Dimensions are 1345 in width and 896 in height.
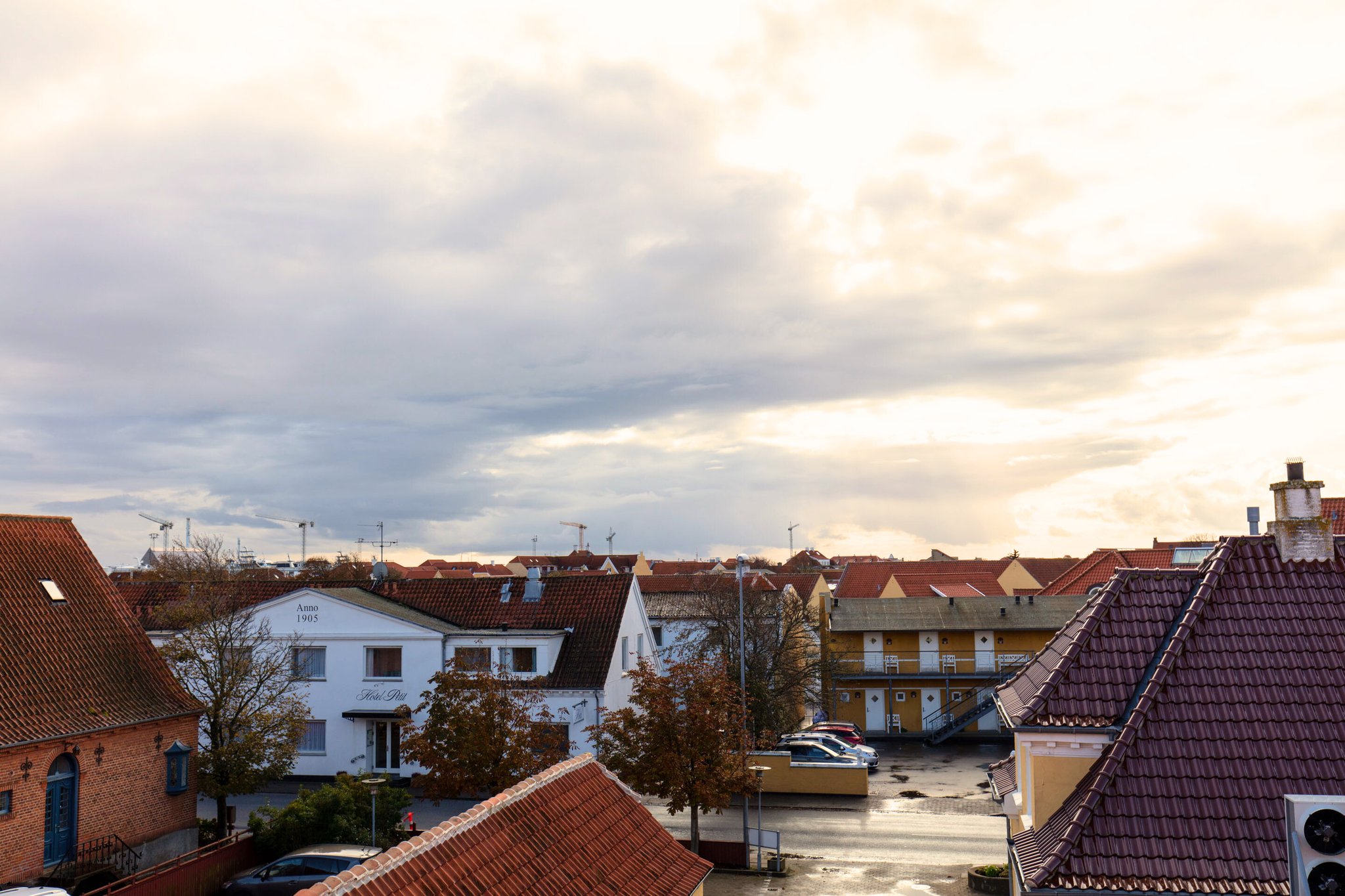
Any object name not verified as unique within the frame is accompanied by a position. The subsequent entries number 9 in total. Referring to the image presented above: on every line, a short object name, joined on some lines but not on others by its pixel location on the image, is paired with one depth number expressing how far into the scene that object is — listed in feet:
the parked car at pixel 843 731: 160.74
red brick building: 74.59
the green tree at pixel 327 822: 85.81
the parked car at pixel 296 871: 73.77
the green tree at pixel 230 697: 95.45
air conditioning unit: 38.60
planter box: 81.15
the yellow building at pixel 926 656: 182.60
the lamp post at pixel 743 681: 91.42
